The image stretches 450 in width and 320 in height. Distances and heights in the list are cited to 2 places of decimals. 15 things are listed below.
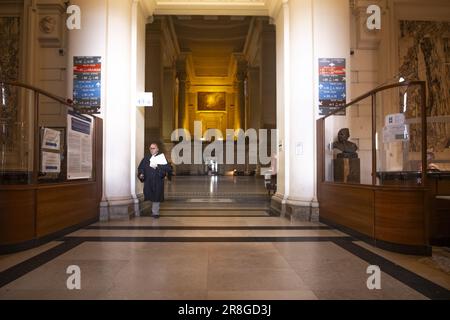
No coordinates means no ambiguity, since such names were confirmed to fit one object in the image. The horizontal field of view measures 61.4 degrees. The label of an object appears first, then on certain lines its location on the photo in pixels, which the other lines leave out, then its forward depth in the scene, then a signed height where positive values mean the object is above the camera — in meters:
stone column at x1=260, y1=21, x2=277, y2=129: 21.11 +5.08
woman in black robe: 7.18 -0.19
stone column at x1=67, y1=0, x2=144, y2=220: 7.06 +1.73
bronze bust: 6.56 +0.40
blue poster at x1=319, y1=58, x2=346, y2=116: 7.04 +1.55
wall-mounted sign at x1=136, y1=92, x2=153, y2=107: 7.68 +1.41
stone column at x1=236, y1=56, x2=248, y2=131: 30.50 +6.65
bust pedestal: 6.09 -0.03
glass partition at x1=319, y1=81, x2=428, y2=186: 4.96 +0.36
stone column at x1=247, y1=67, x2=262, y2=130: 26.77 +5.00
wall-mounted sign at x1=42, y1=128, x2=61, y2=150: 5.05 +0.40
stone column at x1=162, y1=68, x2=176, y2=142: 27.73 +4.76
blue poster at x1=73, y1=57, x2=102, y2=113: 7.05 +1.61
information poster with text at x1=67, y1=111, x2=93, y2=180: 5.82 +0.36
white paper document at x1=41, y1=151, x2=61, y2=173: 5.06 +0.09
